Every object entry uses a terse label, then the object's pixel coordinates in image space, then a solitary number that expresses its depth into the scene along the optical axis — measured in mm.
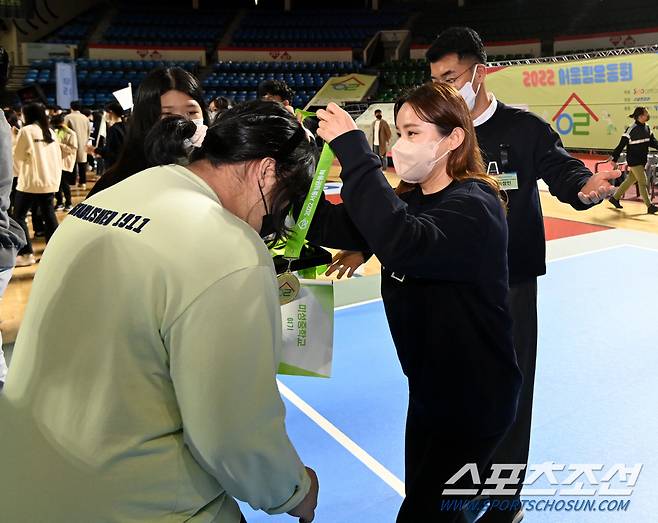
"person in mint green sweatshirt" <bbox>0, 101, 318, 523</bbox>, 887
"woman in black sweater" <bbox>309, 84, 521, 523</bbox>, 1479
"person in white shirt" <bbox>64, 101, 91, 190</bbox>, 9836
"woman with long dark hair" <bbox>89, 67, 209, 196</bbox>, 2023
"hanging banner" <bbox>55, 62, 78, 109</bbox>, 18469
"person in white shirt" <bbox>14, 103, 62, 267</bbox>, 6289
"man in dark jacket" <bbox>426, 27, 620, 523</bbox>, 2203
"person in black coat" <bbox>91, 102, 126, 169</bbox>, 4358
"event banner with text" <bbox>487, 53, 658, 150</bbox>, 11094
